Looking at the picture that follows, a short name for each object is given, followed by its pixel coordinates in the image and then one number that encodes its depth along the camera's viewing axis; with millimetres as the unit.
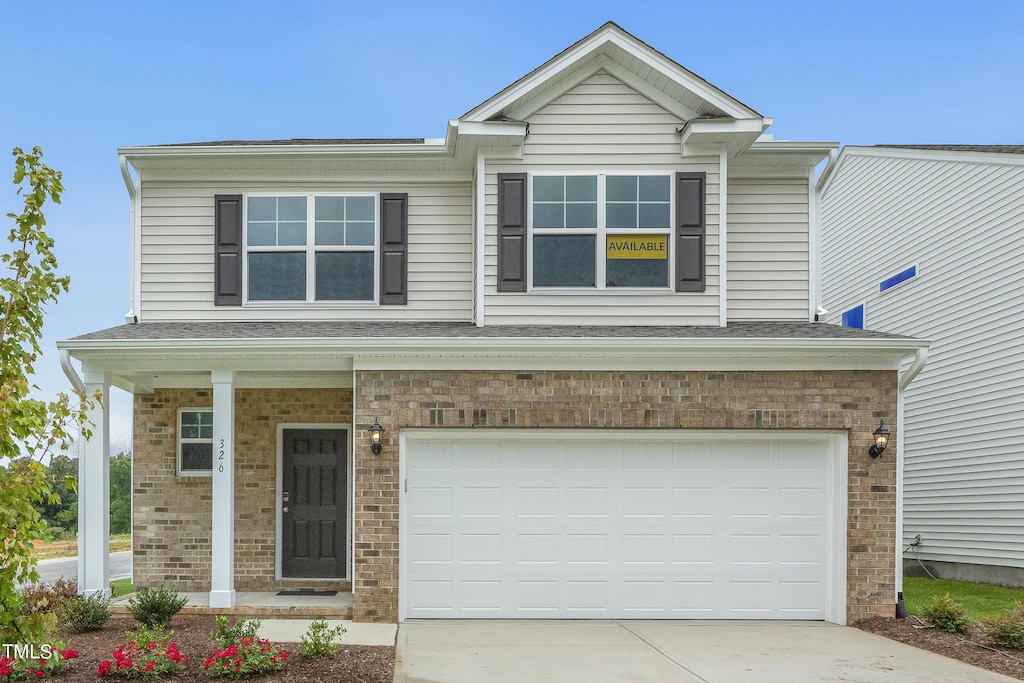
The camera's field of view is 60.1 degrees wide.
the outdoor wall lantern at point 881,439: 9516
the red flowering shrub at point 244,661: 6766
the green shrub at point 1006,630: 8312
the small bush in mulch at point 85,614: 8531
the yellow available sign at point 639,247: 10688
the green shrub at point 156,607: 8664
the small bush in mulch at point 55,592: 9437
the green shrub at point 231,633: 7137
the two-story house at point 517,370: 9586
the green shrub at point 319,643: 7328
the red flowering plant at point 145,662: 6711
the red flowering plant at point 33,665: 6555
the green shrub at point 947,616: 8938
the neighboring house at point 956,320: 13188
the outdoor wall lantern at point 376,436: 9398
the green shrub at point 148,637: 7062
